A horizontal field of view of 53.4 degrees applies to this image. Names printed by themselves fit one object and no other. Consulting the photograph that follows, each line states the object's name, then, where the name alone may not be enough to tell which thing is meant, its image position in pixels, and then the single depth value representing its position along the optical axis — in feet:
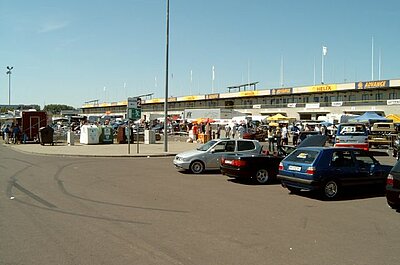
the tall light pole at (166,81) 81.10
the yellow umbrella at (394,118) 118.21
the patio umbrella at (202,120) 149.14
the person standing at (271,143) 85.81
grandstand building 203.21
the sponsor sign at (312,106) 233.60
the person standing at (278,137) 81.42
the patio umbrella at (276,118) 163.68
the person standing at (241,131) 106.73
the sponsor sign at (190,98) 332.76
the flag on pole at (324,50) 240.67
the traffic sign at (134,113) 78.43
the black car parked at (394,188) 26.48
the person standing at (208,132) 112.68
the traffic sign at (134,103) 78.58
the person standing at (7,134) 109.29
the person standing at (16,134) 107.65
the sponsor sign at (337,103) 222.69
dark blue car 33.12
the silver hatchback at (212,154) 50.62
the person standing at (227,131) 125.52
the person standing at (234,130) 117.47
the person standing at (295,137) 105.38
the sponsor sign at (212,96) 318.04
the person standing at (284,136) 99.55
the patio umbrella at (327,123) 145.38
